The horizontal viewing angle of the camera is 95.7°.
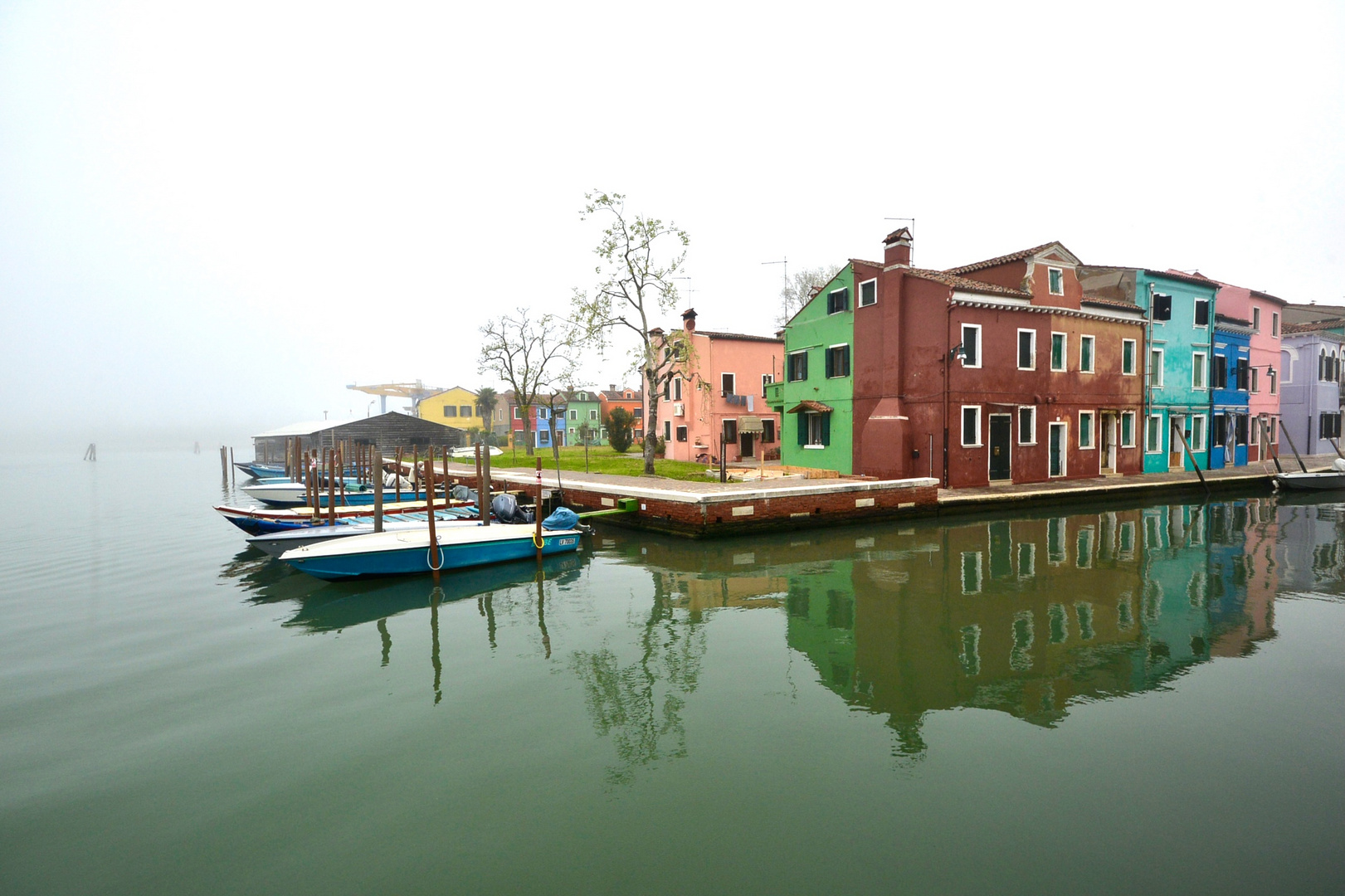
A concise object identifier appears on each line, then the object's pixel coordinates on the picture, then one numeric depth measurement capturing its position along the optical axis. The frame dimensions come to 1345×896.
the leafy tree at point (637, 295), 25.17
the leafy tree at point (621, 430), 44.97
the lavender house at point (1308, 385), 34.12
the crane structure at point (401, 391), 110.94
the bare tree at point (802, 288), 44.19
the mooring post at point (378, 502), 14.99
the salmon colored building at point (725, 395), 32.31
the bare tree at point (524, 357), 44.38
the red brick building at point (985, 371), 20.81
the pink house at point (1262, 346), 30.42
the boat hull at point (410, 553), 12.00
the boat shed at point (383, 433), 40.88
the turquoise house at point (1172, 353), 25.95
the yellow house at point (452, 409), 70.12
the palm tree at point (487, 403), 68.31
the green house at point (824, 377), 23.33
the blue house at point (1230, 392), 28.92
